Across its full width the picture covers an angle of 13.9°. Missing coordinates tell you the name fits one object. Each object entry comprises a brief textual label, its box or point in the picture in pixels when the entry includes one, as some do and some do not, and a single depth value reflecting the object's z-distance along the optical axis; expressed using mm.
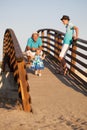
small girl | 10234
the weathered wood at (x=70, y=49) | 8812
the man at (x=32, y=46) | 10547
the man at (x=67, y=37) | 9586
